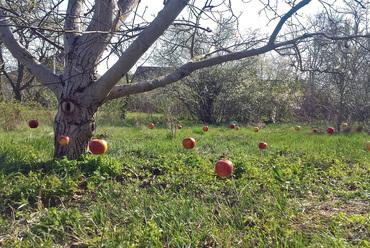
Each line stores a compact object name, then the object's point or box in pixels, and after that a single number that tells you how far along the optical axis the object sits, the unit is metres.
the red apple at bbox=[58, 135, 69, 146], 3.12
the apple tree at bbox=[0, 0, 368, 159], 3.26
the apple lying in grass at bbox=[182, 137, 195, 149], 3.42
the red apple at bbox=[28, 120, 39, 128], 3.90
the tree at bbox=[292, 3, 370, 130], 6.53
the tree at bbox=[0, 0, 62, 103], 11.20
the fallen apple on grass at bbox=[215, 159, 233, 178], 2.34
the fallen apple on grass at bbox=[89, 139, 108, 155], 2.84
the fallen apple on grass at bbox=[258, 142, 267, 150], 4.14
